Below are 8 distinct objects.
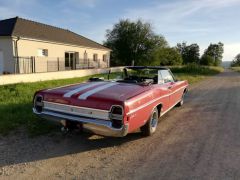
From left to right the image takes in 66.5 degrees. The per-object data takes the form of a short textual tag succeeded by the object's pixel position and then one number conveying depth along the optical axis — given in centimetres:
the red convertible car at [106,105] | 299
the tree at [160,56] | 2866
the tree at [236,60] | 9133
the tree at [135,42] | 2824
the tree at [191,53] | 6535
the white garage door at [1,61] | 1168
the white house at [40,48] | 1157
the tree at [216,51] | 7503
